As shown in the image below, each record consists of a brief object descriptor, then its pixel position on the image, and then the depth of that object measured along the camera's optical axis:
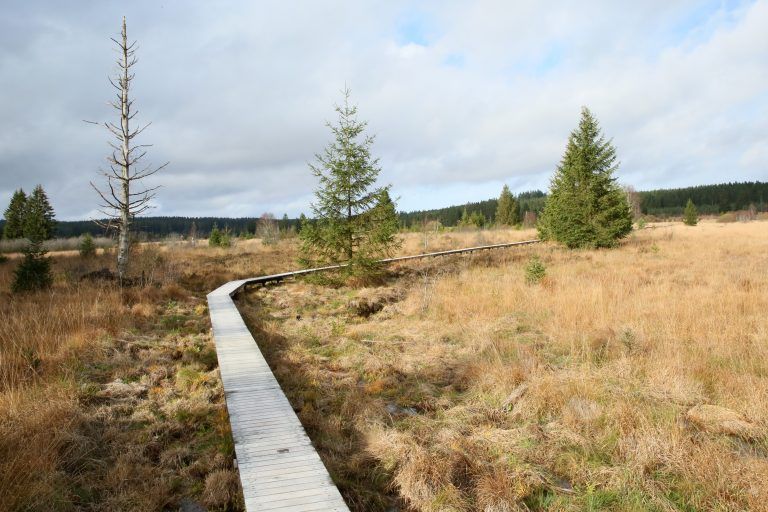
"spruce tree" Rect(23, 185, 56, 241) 44.09
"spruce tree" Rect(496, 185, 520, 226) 68.19
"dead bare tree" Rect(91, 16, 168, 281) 13.79
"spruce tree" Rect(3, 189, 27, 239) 45.88
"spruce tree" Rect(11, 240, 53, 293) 12.17
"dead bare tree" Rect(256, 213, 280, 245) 38.72
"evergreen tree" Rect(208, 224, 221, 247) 36.44
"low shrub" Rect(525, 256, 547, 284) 13.57
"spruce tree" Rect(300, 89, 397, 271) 15.30
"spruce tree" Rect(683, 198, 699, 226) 51.81
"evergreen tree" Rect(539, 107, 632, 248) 22.03
